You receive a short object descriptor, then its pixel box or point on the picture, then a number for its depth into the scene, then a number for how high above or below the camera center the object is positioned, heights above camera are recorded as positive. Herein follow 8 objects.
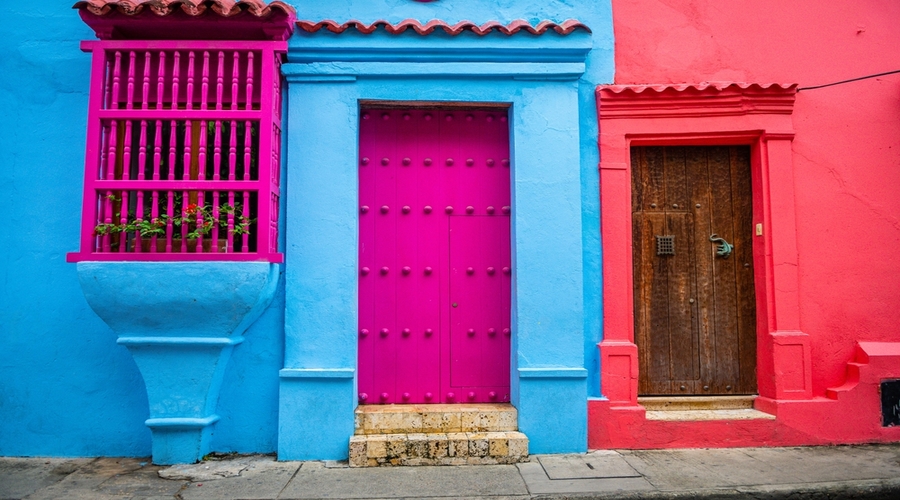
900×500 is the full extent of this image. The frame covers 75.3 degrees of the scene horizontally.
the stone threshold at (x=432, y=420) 4.07 -0.87
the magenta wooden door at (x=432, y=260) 4.35 +0.28
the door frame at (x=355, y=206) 4.05 +0.65
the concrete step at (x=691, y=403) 4.41 -0.81
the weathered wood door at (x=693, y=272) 4.49 +0.19
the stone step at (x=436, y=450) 3.87 -1.02
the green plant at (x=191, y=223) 3.74 +0.48
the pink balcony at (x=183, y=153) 3.79 +0.97
